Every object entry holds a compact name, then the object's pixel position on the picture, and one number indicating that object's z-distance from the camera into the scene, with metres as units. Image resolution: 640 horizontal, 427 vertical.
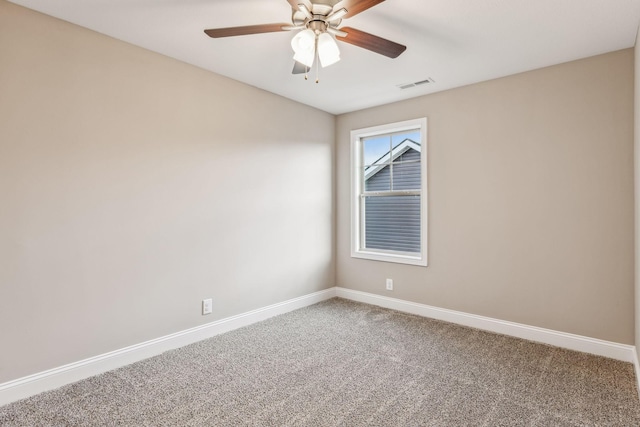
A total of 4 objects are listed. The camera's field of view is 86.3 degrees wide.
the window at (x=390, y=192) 3.95
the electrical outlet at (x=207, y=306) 3.16
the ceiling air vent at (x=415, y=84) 3.38
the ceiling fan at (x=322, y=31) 1.81
